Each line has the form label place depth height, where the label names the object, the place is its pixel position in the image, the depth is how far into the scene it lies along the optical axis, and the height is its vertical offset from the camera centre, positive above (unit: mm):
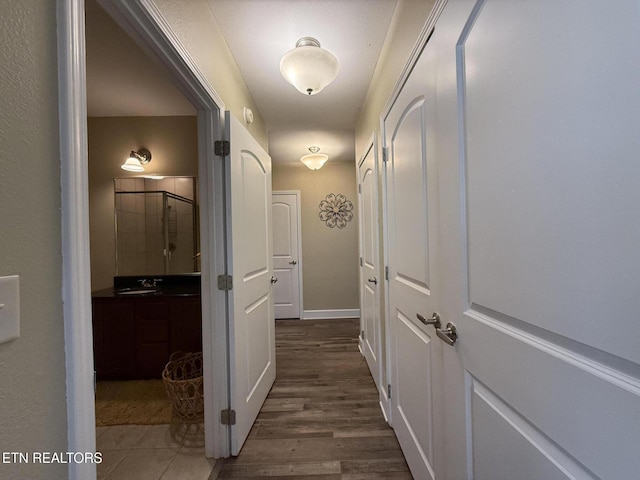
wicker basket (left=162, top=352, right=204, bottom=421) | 1865 -1046
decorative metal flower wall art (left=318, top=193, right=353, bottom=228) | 4426 +464
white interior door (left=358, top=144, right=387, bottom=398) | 2131 -263
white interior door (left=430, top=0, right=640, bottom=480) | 421 +0
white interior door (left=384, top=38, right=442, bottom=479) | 1092 -138
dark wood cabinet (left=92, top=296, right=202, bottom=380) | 2396 -778
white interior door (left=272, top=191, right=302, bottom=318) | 4406 -239
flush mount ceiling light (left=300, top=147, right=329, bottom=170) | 3393 +993
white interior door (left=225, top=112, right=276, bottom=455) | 1581 -240
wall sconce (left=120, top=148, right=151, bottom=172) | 2699 +821
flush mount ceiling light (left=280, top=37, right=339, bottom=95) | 1526 +993
